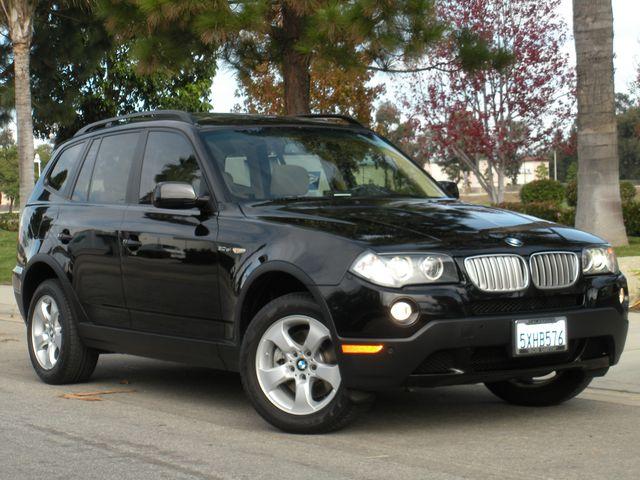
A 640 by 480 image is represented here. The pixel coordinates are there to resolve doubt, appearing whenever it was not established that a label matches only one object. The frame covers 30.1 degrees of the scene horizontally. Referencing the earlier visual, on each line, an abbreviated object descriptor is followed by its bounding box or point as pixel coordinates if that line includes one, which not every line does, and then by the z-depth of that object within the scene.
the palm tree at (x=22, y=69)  23.64
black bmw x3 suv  5.96
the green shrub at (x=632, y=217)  23.91
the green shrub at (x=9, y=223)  39.64
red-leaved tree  34.06
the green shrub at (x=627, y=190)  32.61
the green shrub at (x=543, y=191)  41.94
